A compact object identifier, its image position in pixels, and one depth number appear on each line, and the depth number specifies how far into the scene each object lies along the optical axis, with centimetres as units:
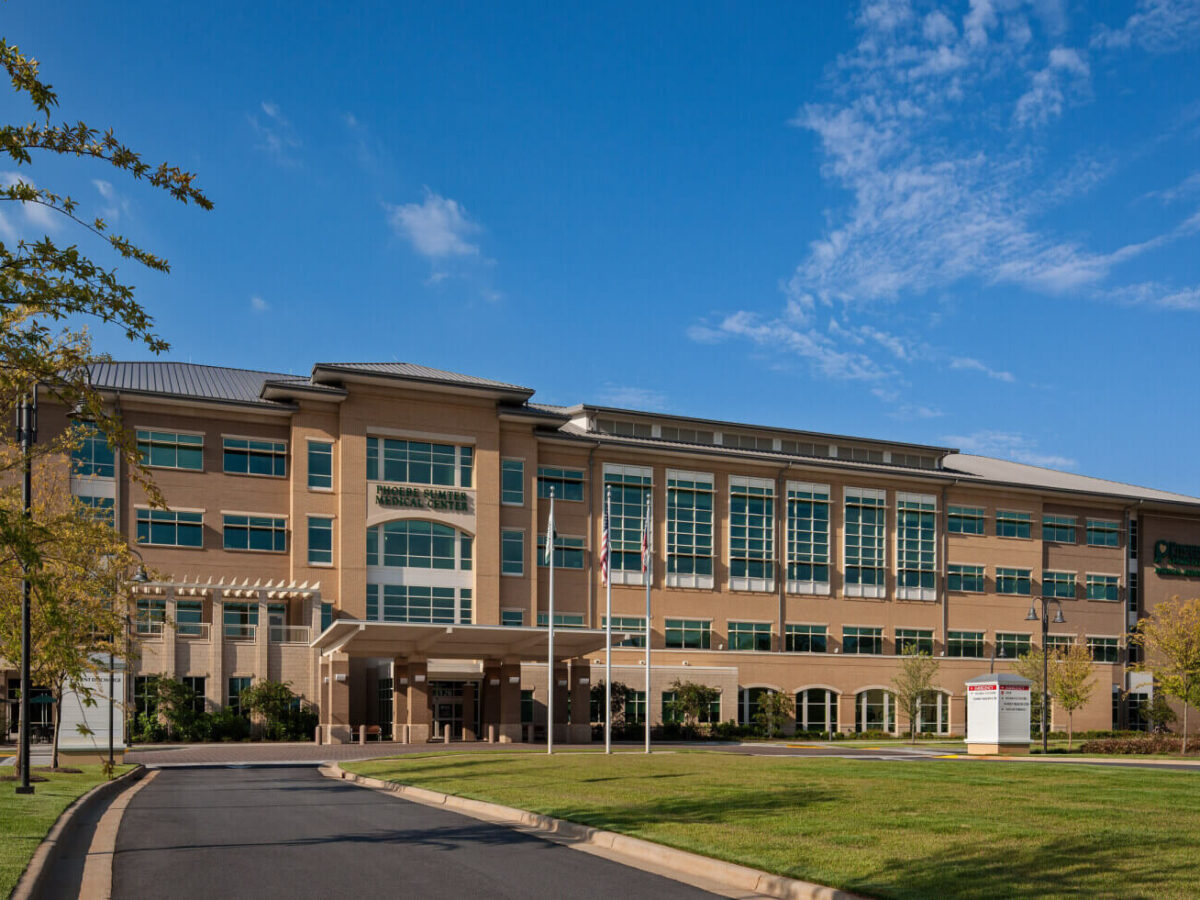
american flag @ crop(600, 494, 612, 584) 3988
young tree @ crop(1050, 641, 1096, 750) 6244
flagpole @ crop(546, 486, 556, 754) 4022
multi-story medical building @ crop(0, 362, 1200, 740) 5378
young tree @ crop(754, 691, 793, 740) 6362
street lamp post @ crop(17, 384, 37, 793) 2275
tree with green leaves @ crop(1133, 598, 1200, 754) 5538
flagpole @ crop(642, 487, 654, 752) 4106
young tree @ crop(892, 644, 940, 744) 6317
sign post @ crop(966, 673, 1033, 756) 4222
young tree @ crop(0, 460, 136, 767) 2070
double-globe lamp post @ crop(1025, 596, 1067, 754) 4709
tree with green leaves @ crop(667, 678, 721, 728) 6038
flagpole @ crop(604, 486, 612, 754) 3961
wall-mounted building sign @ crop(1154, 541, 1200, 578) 8131
